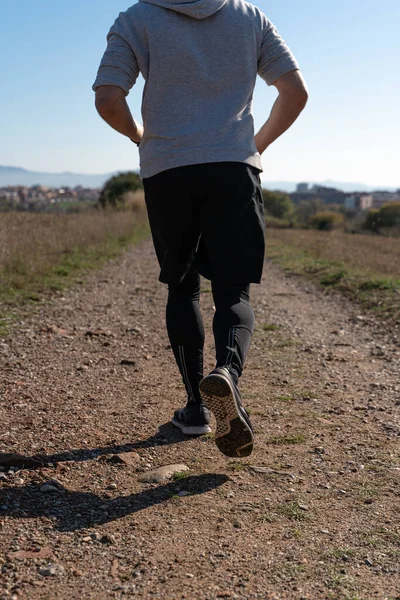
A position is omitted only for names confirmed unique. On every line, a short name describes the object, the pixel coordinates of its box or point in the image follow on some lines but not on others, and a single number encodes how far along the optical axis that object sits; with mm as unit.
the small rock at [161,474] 2629
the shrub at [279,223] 39925
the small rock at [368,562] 2010
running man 2691
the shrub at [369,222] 29488
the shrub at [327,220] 38775
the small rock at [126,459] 2820
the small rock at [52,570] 1901
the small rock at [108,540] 2104
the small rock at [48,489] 2486
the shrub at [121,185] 36812
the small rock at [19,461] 2695
